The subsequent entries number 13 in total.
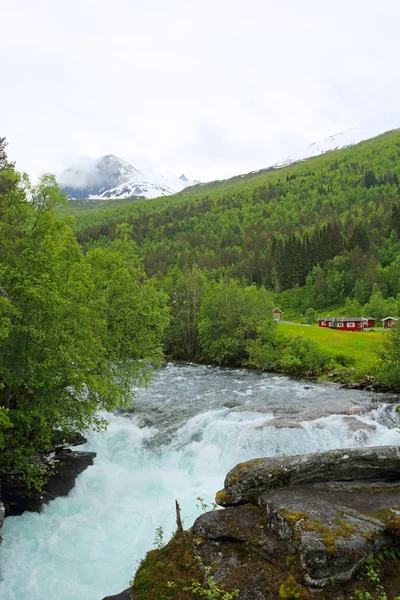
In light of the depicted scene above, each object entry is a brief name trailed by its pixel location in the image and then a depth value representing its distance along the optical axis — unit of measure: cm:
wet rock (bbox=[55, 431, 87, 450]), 2028
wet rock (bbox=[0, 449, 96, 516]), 1669
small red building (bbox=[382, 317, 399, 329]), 8969
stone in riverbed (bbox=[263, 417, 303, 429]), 2372
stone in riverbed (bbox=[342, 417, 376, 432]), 2359
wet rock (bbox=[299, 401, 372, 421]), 2634
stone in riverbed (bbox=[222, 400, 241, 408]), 3152
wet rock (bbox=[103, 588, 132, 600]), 950
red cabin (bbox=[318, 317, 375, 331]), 9044
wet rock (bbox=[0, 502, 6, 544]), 1374
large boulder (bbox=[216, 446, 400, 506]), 1138
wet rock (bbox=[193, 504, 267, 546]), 973
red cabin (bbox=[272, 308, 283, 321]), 10658
